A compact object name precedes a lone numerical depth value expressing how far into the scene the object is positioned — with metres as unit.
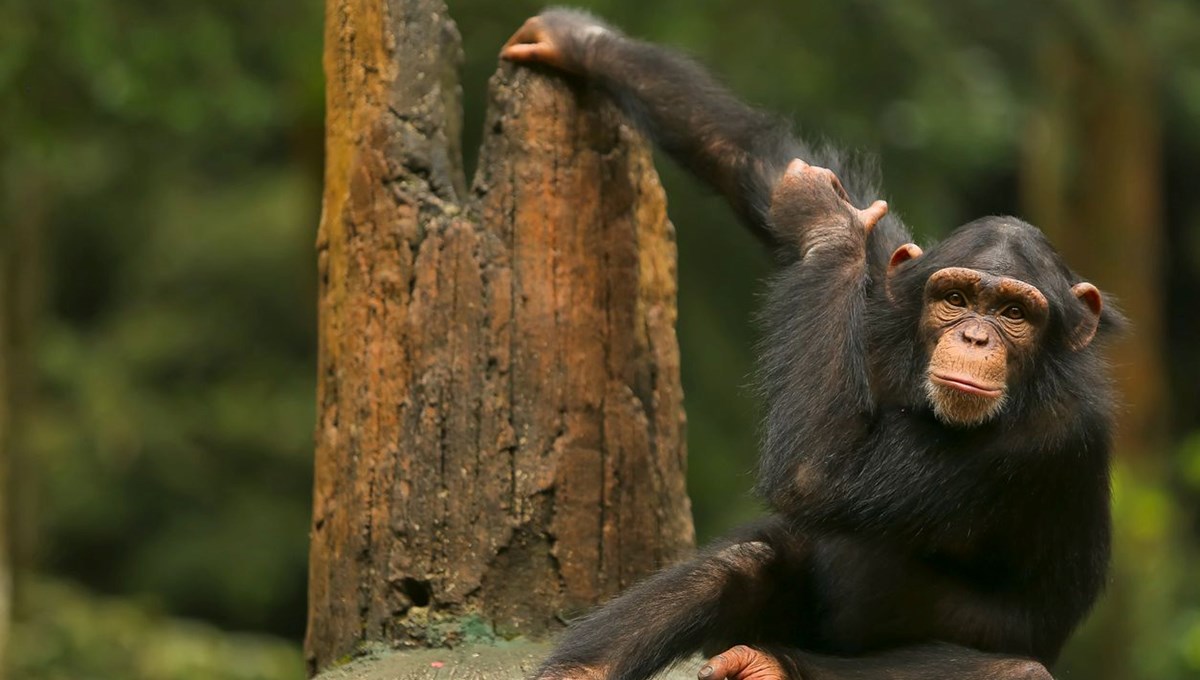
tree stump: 12.41
